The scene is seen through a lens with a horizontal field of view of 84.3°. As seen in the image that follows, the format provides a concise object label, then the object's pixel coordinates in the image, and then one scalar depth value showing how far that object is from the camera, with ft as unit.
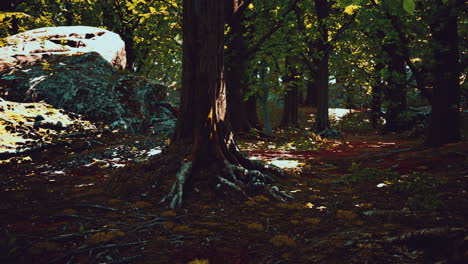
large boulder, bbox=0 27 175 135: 30.14
